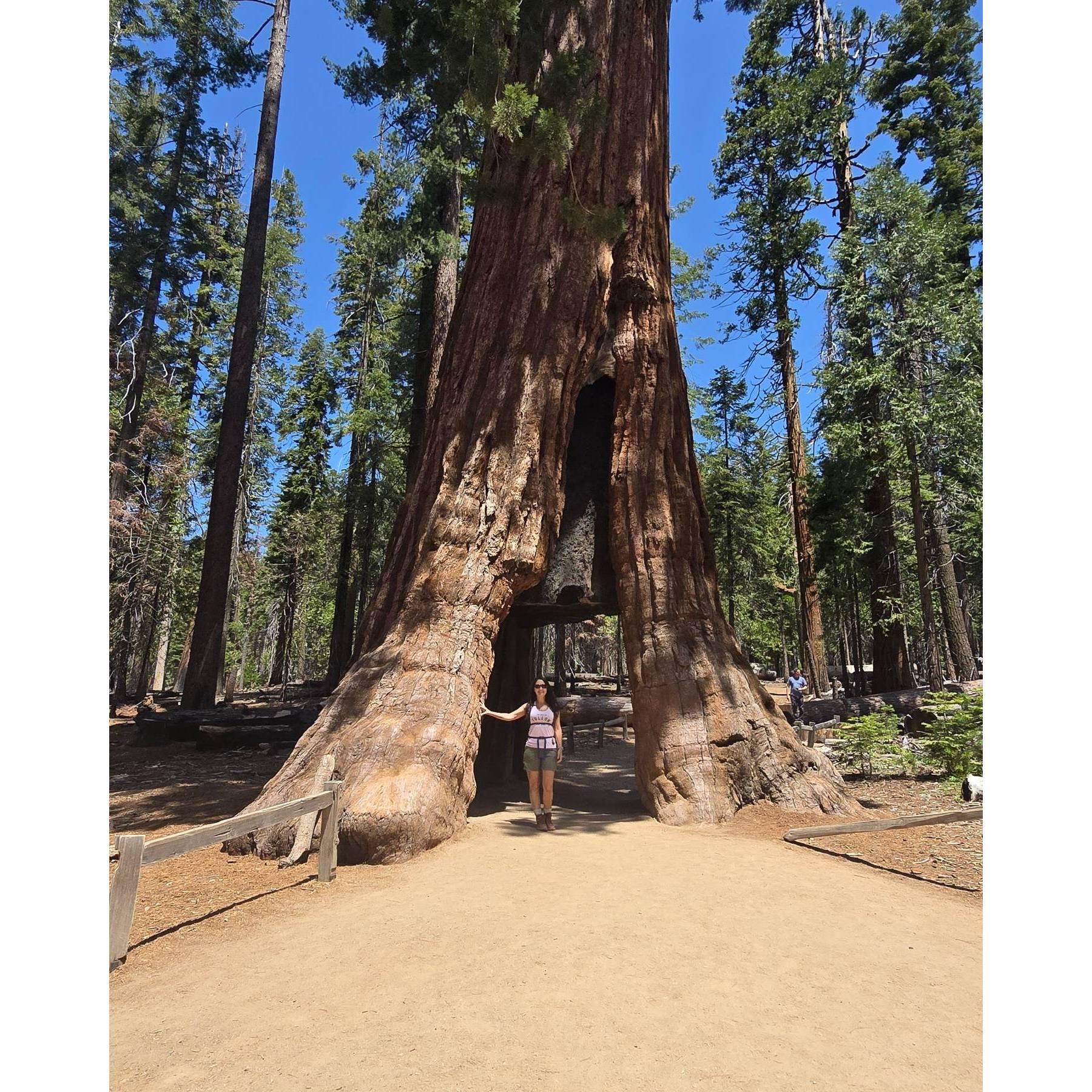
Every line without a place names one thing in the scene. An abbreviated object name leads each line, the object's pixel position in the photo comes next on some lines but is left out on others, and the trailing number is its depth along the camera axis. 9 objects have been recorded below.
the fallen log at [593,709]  18.66
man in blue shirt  16.22
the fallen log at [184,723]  13.93
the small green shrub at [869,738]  10.32
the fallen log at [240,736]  13.48
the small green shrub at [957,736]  9.40
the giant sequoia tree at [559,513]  7.12
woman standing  7.73
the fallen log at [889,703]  13.30
